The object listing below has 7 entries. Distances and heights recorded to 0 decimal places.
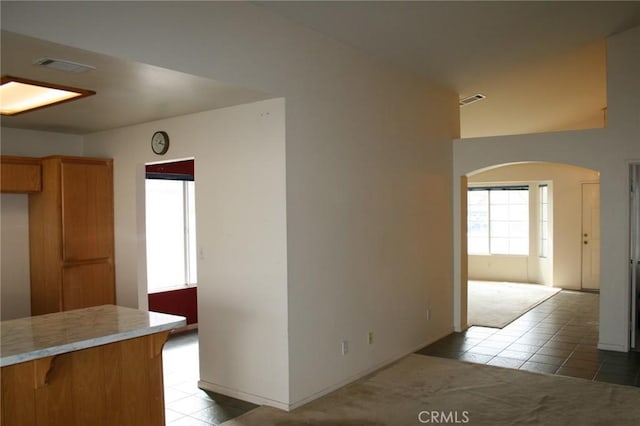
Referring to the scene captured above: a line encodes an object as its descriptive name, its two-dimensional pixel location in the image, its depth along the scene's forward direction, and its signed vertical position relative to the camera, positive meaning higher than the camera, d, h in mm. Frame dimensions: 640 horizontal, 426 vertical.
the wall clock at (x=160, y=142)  4691 +593
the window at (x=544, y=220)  10242 -378
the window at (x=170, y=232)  6426 -334
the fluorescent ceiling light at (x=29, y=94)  3217 +775
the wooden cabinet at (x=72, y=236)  4836 -274
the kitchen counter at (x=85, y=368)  2471 -855
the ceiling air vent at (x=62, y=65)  2830 +814
